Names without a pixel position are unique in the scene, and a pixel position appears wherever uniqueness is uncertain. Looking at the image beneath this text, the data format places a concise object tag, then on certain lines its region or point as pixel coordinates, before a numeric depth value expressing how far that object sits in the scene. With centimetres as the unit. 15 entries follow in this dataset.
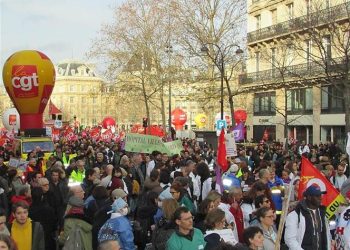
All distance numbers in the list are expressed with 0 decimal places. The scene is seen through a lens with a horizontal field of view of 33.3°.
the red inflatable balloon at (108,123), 4724
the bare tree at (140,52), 4769
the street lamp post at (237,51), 2922
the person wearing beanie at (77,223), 700
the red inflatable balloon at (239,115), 3748
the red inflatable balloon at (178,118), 4008
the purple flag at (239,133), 2095
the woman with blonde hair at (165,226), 659
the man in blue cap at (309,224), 668
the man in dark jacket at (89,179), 1075
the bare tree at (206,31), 4047
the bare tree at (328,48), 2478
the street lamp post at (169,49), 4385
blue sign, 2509
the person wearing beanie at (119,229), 676
